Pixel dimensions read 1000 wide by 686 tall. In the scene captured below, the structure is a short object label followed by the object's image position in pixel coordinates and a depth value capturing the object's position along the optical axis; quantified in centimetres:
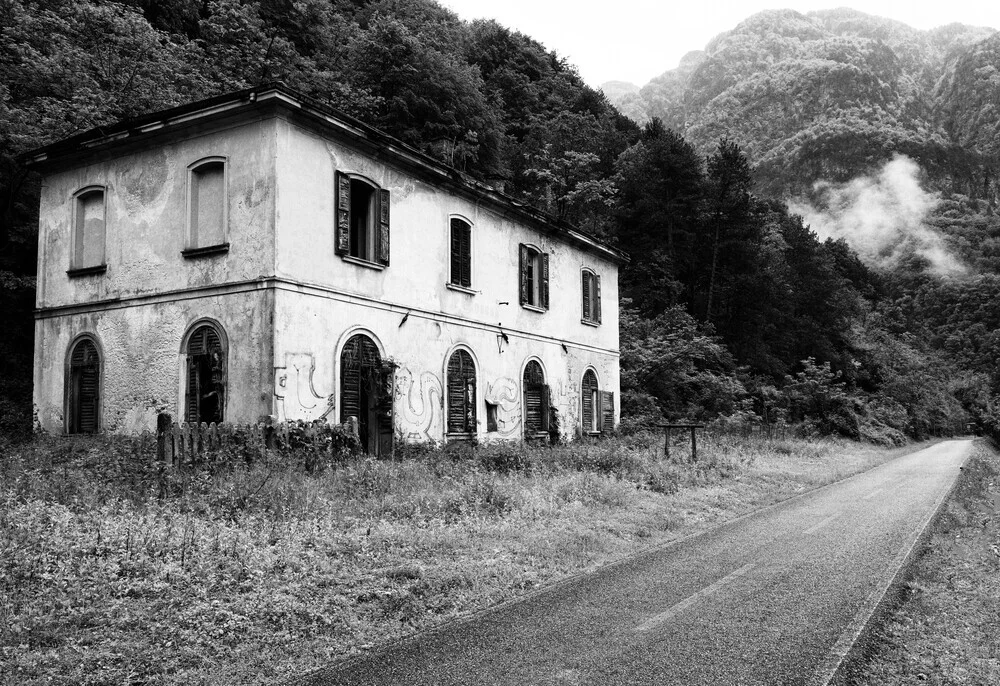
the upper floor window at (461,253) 1877
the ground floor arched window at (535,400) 2134
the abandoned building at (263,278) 1413
